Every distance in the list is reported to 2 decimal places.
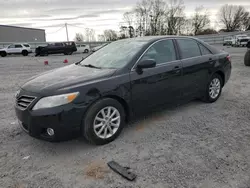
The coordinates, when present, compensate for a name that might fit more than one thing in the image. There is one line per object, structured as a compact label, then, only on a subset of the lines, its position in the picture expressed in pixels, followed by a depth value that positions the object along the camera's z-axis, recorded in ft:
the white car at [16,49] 79.90
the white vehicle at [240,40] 93.98
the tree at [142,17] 169.17
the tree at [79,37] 211.41
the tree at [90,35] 209.77
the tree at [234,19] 224.12
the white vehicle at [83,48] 99.55
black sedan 8.78
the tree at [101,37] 191.35
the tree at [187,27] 174.34
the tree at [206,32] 191.93
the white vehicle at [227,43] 107.60
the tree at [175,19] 163.84
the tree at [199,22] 193.98
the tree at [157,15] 165.89
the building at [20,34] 147.54
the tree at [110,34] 175.00
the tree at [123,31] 158.92
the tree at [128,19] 172.86
